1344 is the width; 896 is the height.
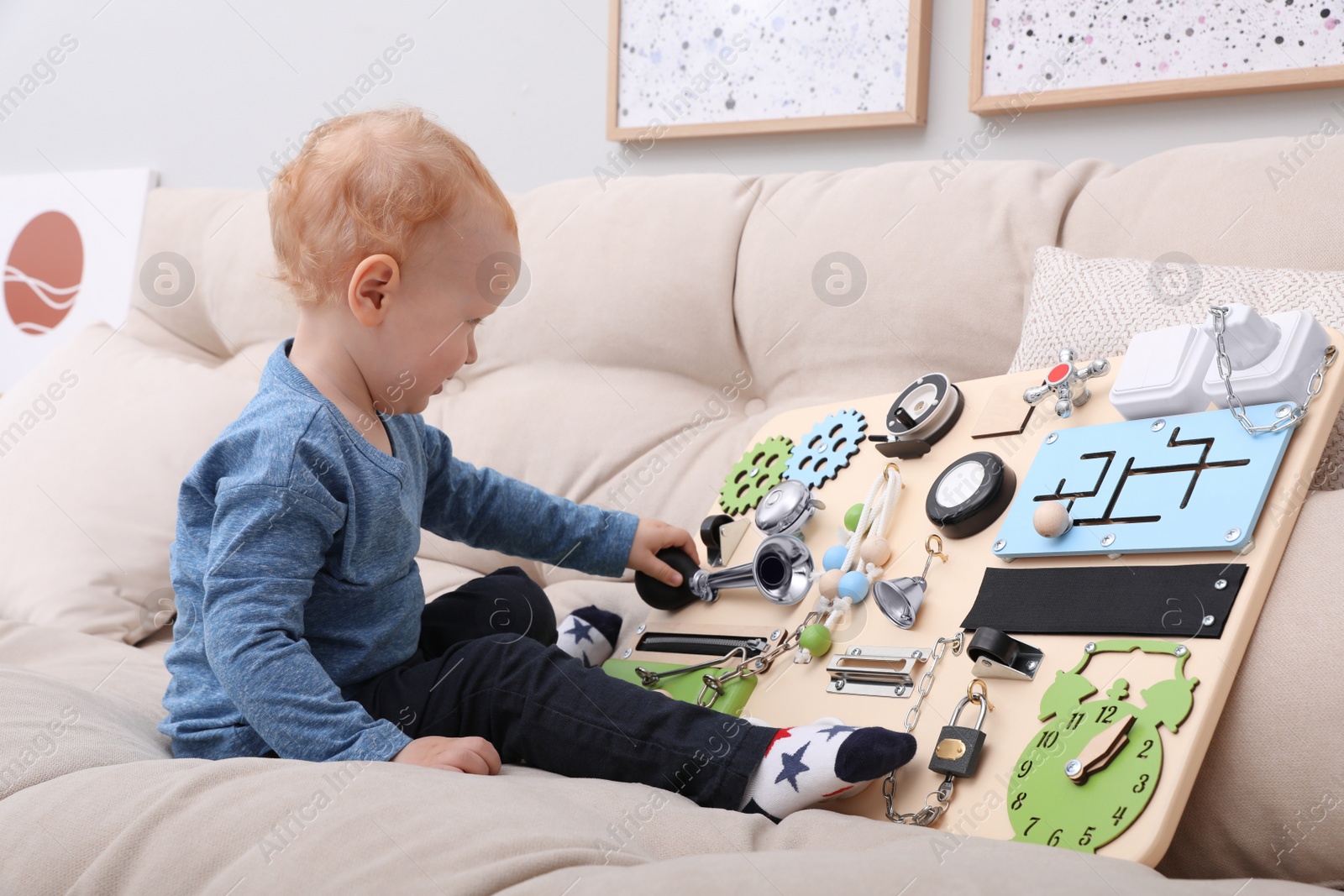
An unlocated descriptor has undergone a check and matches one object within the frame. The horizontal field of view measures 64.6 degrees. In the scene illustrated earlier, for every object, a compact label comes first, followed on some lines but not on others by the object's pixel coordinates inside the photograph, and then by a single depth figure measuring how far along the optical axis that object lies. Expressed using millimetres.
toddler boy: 758
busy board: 653
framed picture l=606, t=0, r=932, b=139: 1479
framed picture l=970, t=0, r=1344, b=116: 1223
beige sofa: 550
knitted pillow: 867
